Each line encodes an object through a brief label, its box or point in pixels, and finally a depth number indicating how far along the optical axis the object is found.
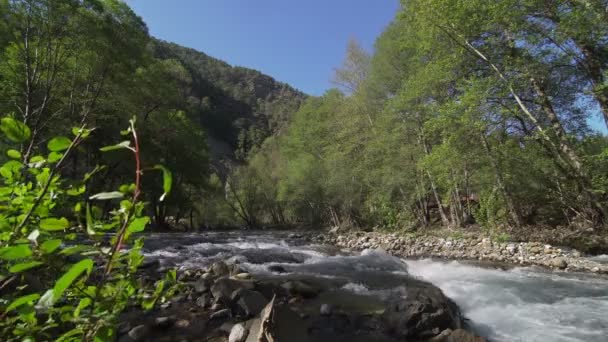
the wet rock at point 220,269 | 7.77
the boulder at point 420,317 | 4.64
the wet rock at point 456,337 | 4.19
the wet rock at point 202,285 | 6.48
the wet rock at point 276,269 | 8.98
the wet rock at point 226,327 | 4.79
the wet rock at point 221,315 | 5.29
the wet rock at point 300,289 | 6.57
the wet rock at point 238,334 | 4.26
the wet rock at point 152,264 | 8.53
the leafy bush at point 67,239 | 0.57
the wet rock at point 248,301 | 5.32
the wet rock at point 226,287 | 5.74
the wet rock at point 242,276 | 7.26
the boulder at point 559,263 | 8.58
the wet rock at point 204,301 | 5.79
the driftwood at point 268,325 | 1.57
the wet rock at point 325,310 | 5.53
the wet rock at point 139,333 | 4.53
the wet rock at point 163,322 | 4.92
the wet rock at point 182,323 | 5.00
